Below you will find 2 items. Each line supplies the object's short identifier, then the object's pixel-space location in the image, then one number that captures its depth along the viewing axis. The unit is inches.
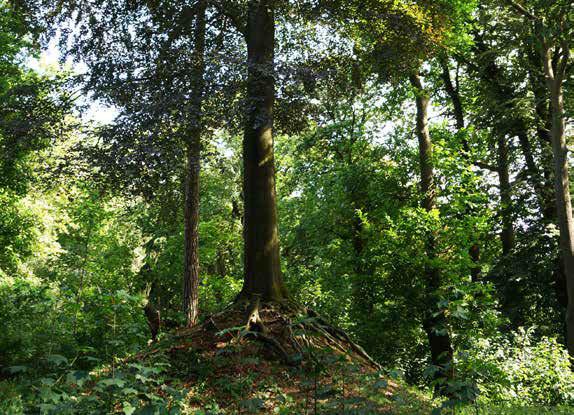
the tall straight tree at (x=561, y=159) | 534.6
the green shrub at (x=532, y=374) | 446.3
